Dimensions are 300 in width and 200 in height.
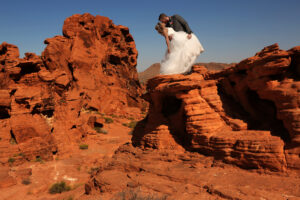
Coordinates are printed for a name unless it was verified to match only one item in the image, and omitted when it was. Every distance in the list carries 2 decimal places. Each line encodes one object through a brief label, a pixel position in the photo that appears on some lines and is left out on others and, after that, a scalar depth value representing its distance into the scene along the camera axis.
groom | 6.52
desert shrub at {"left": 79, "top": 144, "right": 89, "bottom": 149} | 13.97
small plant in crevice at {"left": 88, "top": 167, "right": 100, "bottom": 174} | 10.09
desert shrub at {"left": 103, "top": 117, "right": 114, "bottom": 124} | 20.59
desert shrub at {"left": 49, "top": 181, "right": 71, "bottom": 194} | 7.98
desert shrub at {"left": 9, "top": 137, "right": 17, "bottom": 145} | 11.30
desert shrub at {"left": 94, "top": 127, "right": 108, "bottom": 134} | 17.72
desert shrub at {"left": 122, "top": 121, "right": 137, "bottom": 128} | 20.66
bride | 6.44
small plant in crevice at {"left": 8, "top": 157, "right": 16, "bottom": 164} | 10.41
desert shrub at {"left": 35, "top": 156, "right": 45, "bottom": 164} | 11.32
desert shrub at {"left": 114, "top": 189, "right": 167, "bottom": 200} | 4.38
